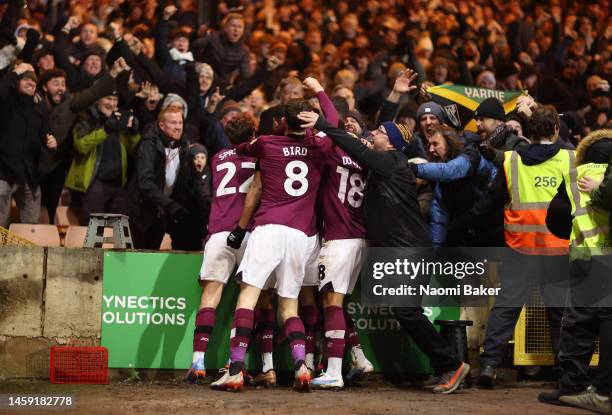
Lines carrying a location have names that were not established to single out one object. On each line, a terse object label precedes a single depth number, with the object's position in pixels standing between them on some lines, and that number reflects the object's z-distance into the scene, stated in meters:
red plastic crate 17.08
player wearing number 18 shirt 16.97
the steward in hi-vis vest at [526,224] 17.52
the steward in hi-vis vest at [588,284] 15.27
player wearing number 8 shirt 16.47
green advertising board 17.75
